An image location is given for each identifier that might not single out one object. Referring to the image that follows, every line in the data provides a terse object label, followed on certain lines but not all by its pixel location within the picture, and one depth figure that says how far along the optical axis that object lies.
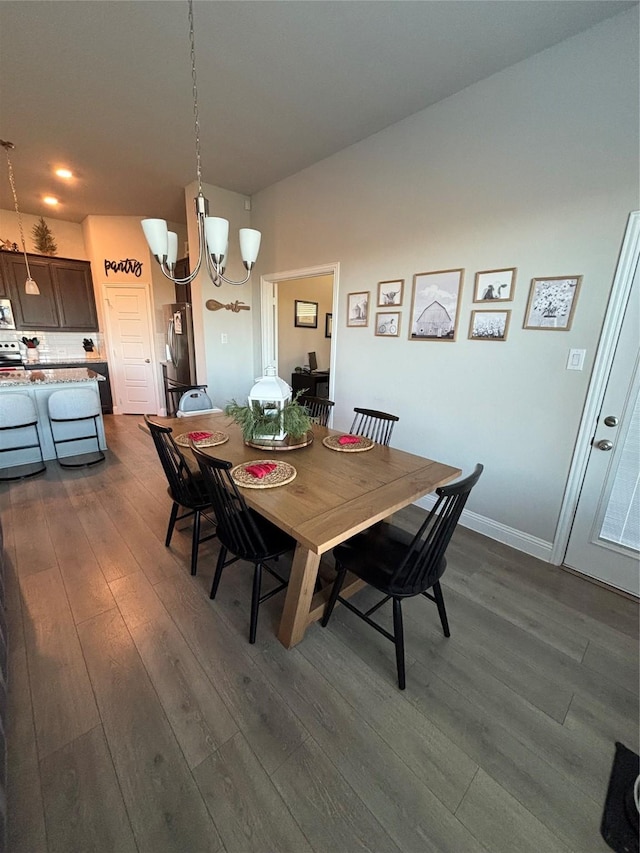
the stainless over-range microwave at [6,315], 4.94
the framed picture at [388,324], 2.89
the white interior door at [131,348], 5.42
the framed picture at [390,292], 2.82
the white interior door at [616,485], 1.88
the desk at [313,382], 5.62
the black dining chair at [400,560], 1.33
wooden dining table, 1.32
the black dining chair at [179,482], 1.93
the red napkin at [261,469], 1.67
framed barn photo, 2.49
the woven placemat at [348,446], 2.10
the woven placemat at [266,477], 1.58
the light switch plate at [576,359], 1.99
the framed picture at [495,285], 2.21
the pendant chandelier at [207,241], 1.67
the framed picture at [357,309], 3.10
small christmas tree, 5.11
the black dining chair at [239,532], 1.52
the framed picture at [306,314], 5.82
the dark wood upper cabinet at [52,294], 4.92
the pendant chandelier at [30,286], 3.93
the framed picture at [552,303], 1.99
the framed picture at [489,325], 2.26
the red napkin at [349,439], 2.24
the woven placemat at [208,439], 2.09
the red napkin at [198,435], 2.18
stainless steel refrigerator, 4.55
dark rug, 1.03
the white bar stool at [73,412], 3.52
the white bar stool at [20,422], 3.25
